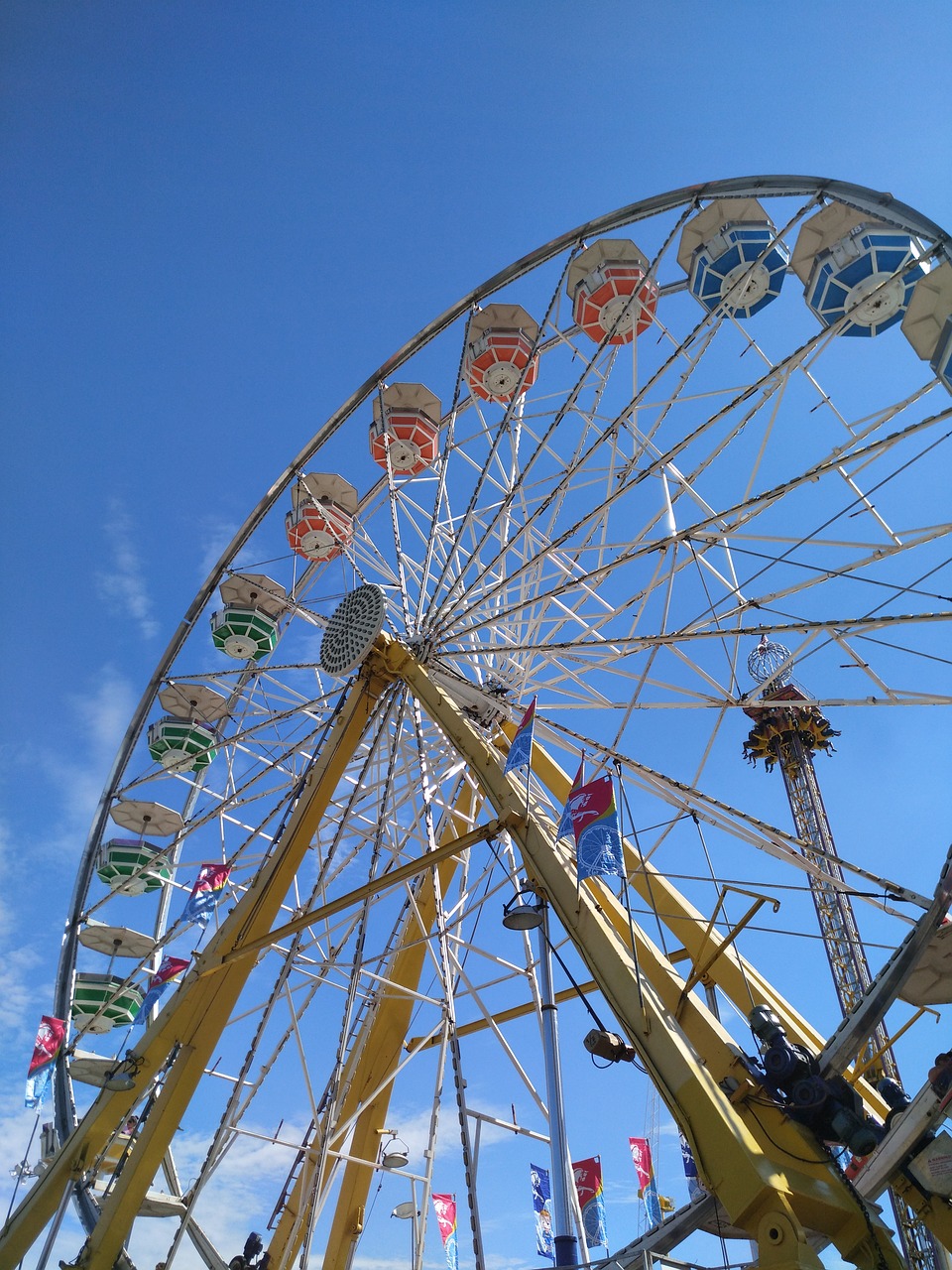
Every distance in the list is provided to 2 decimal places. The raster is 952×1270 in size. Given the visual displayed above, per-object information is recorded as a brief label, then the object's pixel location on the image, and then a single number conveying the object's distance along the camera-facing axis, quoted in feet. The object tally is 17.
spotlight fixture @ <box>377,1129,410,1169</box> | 40.86
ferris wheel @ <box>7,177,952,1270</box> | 25.17
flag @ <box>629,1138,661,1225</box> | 58.49
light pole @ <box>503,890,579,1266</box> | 18.95
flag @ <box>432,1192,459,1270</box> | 54.34
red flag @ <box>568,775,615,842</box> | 25.80
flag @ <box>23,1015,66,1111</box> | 47.91
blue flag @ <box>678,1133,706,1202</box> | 42.37
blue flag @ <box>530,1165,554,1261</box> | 56.65
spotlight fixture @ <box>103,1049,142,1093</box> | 34.78
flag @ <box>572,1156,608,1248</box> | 47.67
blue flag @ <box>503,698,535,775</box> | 29.66
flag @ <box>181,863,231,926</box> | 45.68
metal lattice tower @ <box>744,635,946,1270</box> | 109.60
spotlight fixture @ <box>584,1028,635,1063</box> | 24.36
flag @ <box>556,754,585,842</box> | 26.73
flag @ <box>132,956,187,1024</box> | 42.93
